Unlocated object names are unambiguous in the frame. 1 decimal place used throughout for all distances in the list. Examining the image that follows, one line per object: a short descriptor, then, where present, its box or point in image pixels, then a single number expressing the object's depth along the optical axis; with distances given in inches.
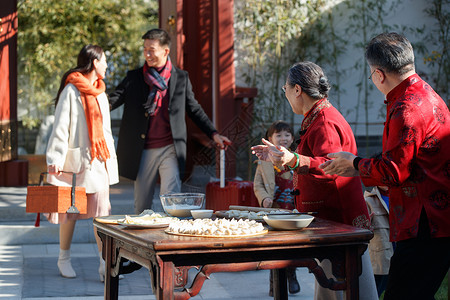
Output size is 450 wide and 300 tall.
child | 304.3
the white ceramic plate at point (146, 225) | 175.1
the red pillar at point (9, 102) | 489.8
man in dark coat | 321.5
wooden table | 156.0
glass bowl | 196.9
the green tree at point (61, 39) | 907.4
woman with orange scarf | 311.3
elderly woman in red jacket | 196.9
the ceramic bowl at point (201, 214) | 191.3
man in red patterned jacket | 164.5
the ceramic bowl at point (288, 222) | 170.1
